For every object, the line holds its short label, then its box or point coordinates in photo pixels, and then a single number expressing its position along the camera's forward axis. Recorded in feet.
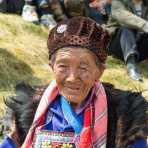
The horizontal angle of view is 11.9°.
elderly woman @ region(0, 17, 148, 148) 9.93
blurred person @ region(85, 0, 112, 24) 32.91
